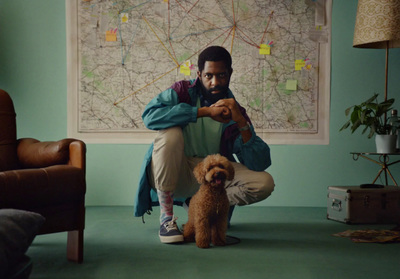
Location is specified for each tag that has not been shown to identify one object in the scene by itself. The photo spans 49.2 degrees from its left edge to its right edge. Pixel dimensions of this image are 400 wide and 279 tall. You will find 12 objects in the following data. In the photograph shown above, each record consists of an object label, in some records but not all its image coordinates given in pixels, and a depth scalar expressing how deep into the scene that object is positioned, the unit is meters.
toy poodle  2.00
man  2.22
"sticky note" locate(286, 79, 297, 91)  3.52
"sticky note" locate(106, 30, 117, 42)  3.56
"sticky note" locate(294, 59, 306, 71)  3.51
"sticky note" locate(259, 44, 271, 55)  3.52
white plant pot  2.95
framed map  3.51
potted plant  2.95
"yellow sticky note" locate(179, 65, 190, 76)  3.54
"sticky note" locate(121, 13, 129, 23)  3.55
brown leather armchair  1.66
